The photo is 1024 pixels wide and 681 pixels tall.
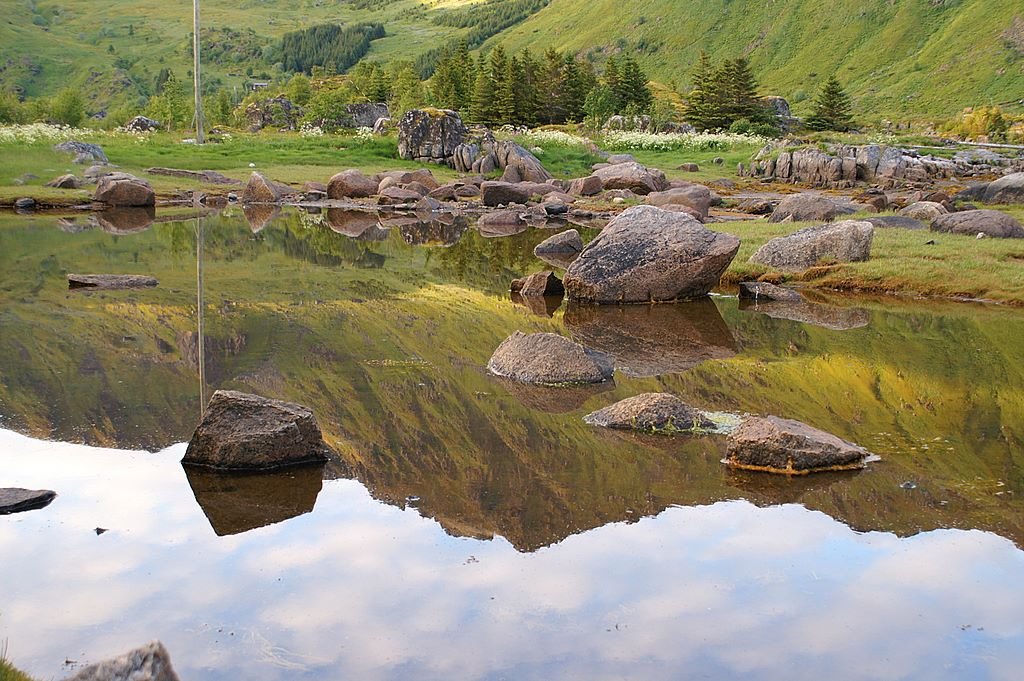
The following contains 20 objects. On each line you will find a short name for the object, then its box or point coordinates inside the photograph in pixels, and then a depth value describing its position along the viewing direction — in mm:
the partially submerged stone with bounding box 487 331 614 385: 13711
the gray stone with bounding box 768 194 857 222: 32906
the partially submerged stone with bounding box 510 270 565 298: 21359
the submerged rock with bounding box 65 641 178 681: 4387
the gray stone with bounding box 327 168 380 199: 48656
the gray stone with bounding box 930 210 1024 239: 27219
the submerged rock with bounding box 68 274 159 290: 20953
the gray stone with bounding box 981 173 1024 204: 37719
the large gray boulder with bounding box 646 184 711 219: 38750
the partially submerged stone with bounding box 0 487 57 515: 8969
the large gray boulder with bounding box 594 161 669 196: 46750
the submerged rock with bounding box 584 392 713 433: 11617
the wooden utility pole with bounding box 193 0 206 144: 60806
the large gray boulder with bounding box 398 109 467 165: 58344
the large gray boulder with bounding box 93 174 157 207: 41406
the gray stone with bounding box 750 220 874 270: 23531
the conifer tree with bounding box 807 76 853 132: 79688
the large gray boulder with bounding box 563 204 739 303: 20234
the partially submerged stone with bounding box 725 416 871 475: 10273
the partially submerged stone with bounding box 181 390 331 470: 10008
